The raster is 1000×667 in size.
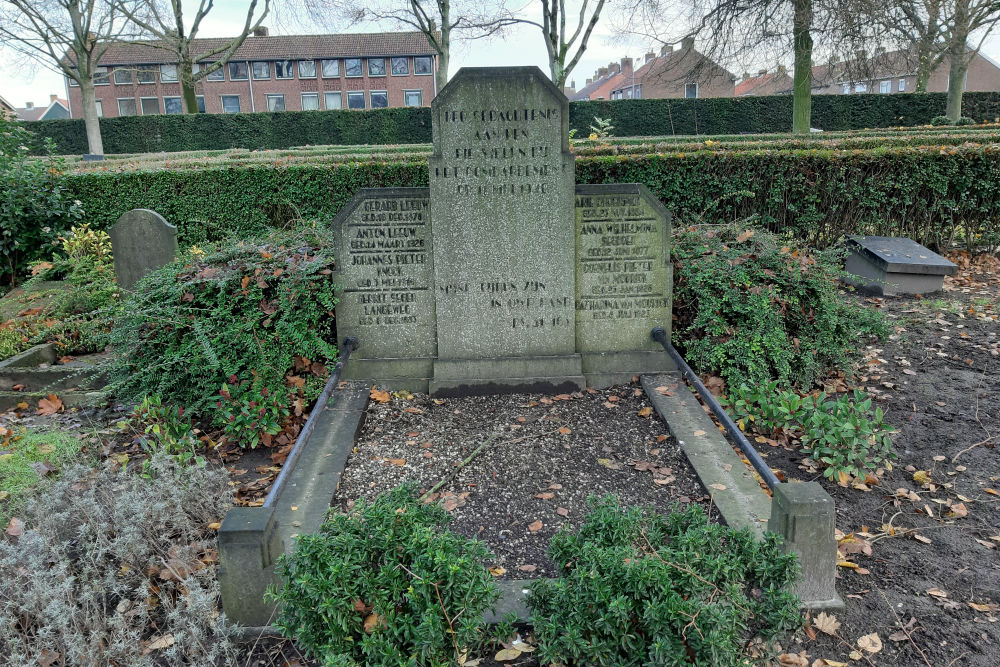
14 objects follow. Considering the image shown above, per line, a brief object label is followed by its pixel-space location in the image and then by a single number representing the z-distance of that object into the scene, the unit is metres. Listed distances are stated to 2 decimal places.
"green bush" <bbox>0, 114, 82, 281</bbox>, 8.77
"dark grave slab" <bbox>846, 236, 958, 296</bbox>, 7.93
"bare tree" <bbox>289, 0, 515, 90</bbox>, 31.61
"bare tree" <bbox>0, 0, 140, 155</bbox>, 27.92
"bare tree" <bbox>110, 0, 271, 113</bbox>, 28.78
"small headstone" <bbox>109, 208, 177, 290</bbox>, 6.74
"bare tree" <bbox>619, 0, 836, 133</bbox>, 18.88
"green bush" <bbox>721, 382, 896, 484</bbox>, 3.94
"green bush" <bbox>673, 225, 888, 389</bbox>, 5.05
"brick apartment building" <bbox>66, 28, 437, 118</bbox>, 56.22
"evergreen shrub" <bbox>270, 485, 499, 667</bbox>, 2.17
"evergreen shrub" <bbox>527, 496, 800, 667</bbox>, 2.12
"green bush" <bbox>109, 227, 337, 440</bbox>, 4.83
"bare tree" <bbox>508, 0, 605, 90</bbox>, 28.42
